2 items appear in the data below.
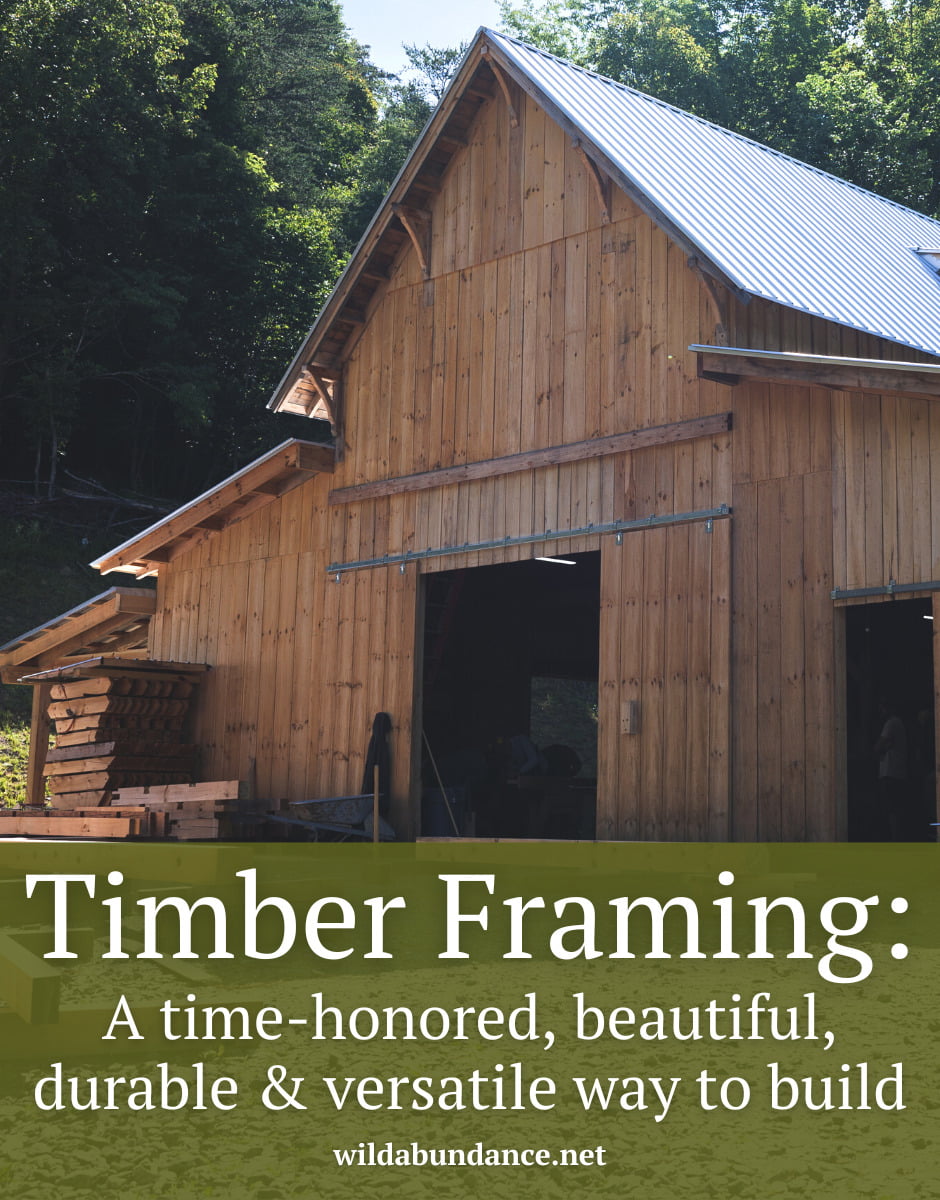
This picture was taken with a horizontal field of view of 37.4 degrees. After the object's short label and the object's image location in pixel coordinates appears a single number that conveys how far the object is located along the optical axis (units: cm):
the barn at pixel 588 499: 1252
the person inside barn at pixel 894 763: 1577
